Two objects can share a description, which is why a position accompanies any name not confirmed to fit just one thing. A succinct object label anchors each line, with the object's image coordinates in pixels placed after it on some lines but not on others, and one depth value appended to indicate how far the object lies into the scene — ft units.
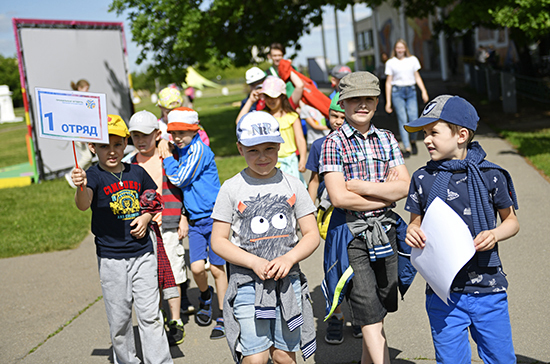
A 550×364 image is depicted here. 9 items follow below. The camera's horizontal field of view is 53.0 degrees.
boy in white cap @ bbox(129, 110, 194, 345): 15.40
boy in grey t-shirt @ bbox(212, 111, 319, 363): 10.30
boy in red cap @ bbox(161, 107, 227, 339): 15.28
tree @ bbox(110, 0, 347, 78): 46.29
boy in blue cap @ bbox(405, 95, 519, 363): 9.52
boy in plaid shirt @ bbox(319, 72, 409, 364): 11.24
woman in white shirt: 33.58
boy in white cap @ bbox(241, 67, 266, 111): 21.21
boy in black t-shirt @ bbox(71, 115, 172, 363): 12.96
